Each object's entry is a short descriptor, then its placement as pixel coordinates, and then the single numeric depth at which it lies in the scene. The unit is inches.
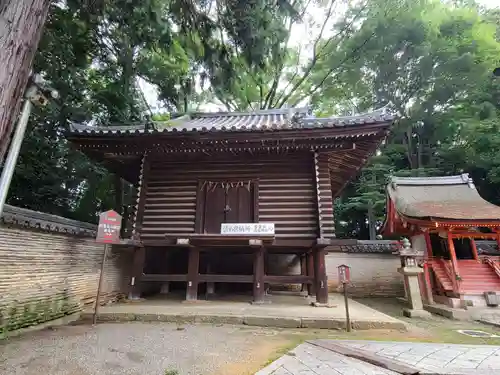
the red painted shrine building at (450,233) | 389.1
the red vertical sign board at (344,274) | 232.1
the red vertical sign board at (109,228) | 239.6
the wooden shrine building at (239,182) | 293.0
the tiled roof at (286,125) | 282.4
